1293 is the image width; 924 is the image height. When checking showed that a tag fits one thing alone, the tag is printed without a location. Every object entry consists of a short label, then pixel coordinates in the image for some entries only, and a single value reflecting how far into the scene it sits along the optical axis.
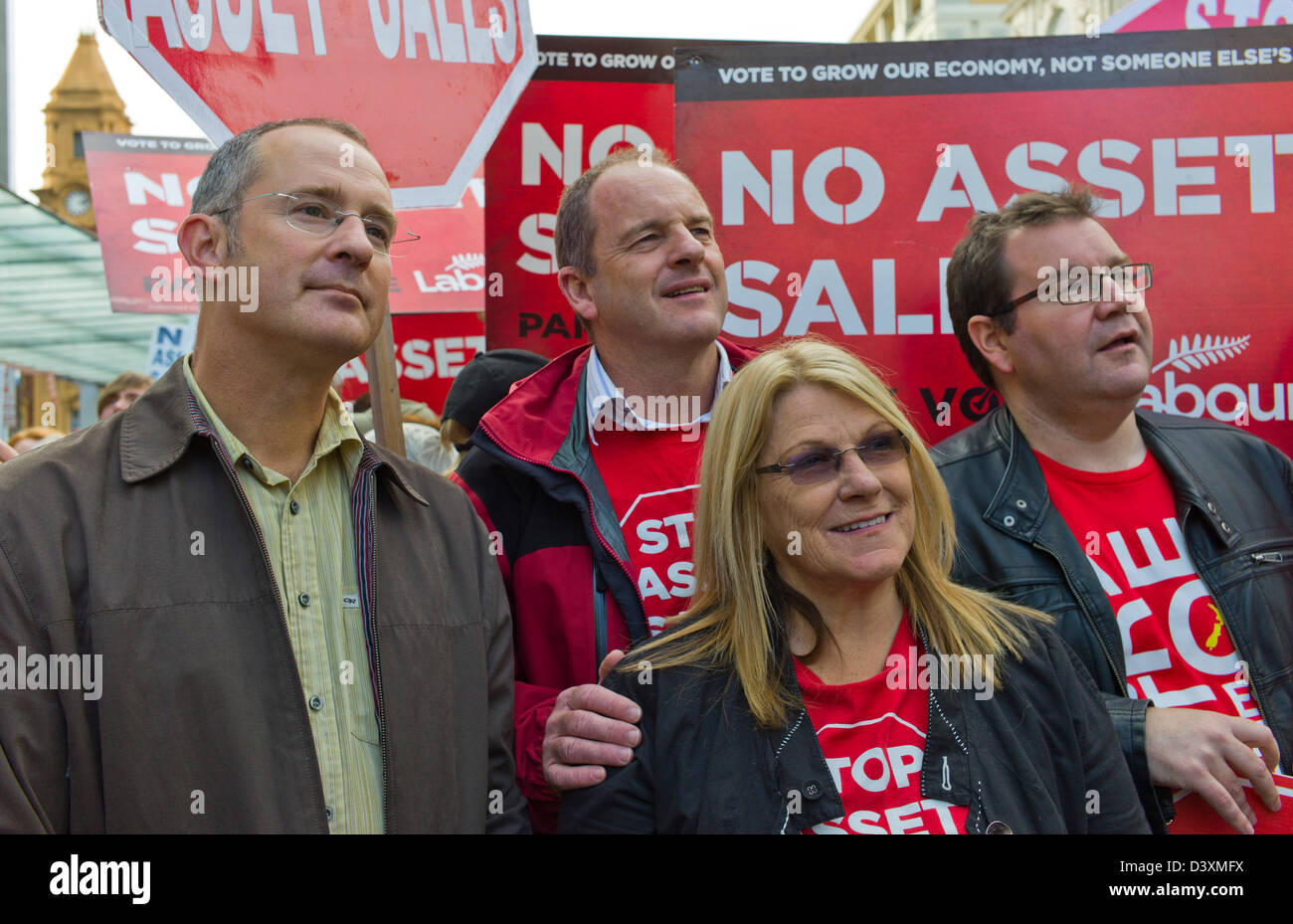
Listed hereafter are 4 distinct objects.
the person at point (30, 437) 5.73
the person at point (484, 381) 3.68
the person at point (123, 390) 5.88
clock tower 43.12
